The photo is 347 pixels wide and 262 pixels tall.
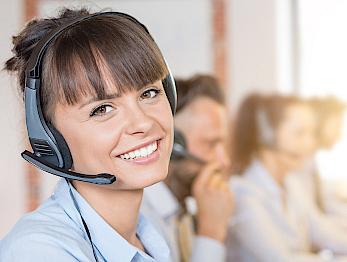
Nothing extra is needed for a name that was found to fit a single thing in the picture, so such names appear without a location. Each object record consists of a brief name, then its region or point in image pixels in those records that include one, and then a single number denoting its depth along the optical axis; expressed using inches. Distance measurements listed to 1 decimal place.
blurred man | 74.0
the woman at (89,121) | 49.0
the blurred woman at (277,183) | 94.2
